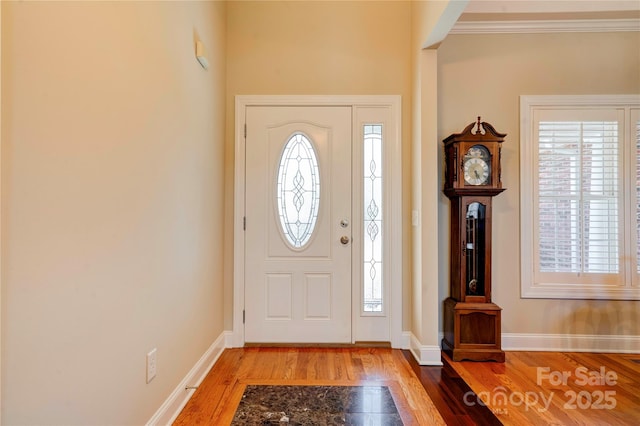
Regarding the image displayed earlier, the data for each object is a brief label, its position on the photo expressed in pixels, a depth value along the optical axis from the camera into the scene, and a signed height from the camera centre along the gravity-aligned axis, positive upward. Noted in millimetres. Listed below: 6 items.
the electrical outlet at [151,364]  1484 -739
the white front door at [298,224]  2699 -72
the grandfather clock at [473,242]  2412 -203
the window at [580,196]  2652 +190
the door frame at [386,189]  2666 +234
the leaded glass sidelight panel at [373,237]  2701 -181
